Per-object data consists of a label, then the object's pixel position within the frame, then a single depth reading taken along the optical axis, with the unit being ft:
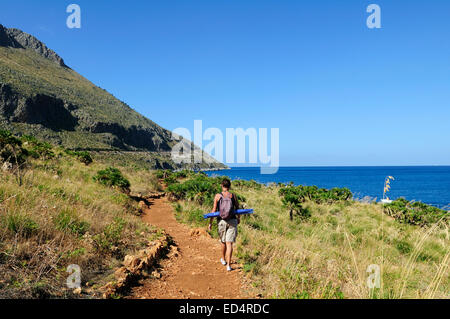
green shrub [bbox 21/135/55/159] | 45.45
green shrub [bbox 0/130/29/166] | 34.46
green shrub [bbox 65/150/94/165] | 69.67
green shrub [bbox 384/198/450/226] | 41.93
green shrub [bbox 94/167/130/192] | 45.99
